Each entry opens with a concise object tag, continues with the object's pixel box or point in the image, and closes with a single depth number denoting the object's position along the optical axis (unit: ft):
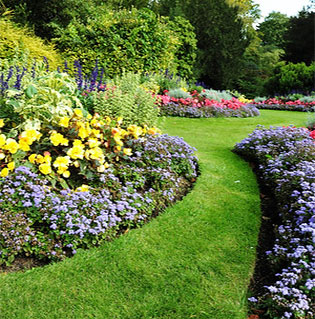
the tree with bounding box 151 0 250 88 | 58.23
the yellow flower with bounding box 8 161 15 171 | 9.13
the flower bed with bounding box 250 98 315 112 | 46.46
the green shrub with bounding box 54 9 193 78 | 32.40
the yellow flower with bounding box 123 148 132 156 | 11.40
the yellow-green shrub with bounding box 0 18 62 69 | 26.40
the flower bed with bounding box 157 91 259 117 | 28.66
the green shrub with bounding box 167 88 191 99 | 30.48
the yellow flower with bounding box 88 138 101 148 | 10.51
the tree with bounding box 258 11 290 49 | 107.65
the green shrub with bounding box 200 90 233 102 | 34.27
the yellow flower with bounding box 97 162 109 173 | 10.36
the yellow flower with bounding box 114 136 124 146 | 11.44
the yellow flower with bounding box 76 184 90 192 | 9.68
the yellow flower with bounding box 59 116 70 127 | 10.42
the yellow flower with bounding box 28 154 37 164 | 9.60
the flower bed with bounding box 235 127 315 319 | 6.85
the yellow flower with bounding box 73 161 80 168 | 10.16
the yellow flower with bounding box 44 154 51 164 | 9.66
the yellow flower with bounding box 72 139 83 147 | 10.26
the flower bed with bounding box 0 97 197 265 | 8.43
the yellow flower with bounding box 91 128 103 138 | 11.02
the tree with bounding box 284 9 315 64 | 84.66
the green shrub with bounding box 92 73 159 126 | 14.96
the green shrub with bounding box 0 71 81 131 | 10.52
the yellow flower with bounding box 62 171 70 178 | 9.73
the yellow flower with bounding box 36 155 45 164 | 9.67
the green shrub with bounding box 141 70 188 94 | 32.04
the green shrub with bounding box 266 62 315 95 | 59.57
